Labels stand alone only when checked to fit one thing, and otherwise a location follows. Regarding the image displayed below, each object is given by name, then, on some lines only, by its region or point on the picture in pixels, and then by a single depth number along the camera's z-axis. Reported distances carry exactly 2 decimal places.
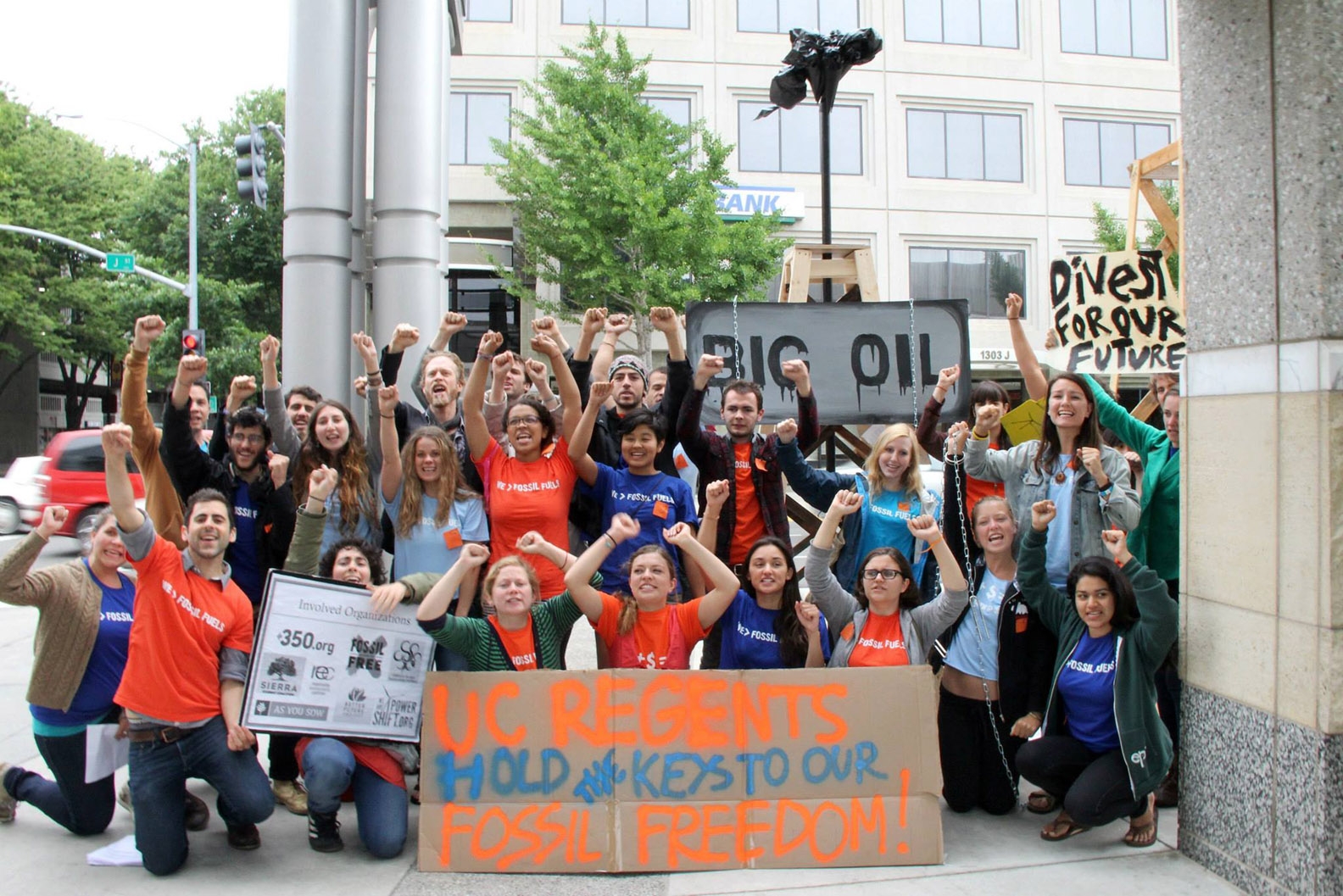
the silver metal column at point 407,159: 7.07
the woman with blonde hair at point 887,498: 5.09
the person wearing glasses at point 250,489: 4.89
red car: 13.59
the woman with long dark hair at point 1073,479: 4.62
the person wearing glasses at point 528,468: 4.91
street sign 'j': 19.45
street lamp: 22.31
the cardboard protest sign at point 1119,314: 8.39
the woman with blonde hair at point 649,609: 4.35
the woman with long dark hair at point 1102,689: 4.09
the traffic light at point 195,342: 14.37
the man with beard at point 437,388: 5.45
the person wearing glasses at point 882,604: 4.45
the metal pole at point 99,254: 18.20
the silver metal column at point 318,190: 6.90
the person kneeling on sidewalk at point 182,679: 3.95
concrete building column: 3.50
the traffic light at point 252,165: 14.39
